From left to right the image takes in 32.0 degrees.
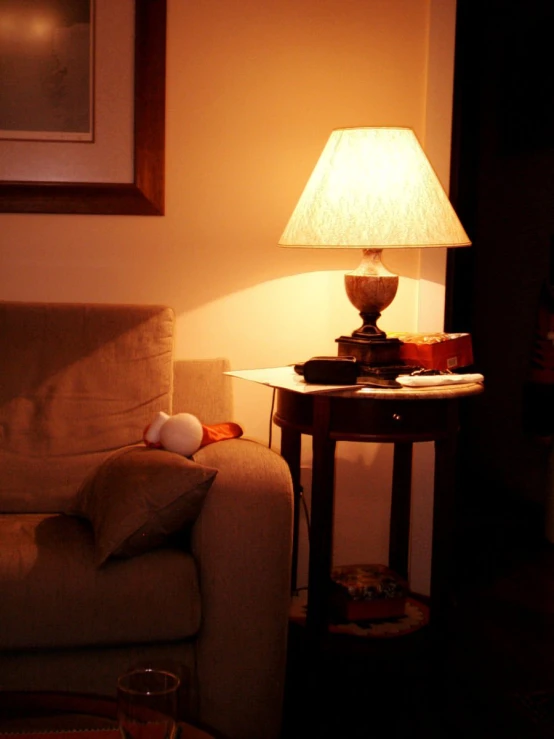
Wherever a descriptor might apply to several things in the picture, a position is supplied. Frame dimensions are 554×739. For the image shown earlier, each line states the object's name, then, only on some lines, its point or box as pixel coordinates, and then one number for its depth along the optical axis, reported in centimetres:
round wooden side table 208
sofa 172
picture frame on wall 254
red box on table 224
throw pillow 176
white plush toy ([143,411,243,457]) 200
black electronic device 211
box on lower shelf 228
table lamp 212
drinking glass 102
